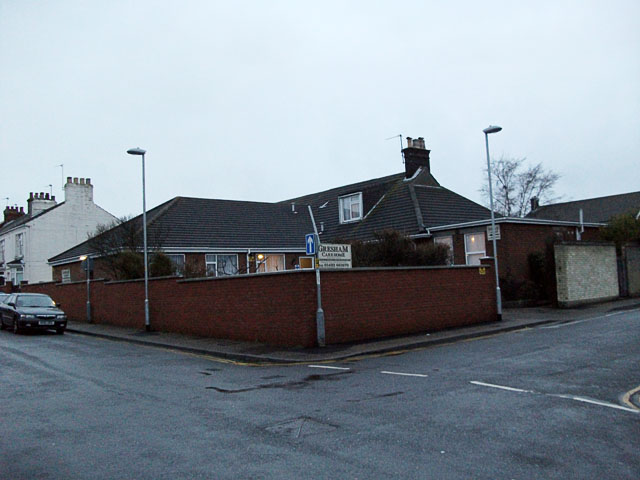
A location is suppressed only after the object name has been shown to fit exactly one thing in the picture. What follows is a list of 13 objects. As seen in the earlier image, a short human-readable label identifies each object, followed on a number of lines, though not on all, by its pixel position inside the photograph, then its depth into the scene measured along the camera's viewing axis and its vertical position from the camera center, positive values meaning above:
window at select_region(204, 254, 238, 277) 31.35 +0.79
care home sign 15.52 +0.44
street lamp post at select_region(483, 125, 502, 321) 19.39 +1.18
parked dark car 22.94 -1.04
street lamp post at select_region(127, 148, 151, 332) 20.95 +0.25
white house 46.50 +4.52
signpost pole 14.98 -0.95
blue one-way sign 15.02 +0.76
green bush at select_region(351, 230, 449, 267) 21.39 +0.58
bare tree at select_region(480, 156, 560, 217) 59.66 +7.47
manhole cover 7.05 -1.90
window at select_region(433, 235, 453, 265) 27.75 +1.29
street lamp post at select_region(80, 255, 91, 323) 26.19 -0.33
